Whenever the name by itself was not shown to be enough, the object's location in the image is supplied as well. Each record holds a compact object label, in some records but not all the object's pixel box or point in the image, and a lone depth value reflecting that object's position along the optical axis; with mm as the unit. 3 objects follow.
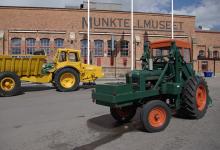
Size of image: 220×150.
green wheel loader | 4978
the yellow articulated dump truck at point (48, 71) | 10154
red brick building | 21048
